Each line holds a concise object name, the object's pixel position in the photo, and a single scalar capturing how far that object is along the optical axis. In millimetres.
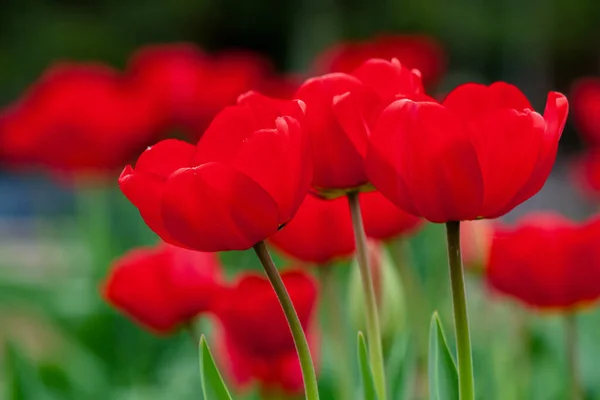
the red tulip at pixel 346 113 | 1137
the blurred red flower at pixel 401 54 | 3656
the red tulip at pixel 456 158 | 1107
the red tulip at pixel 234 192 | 1108
